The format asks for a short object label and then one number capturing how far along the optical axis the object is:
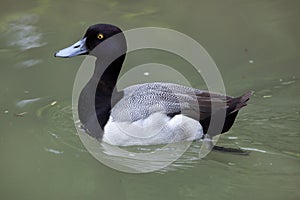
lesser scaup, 12.61
